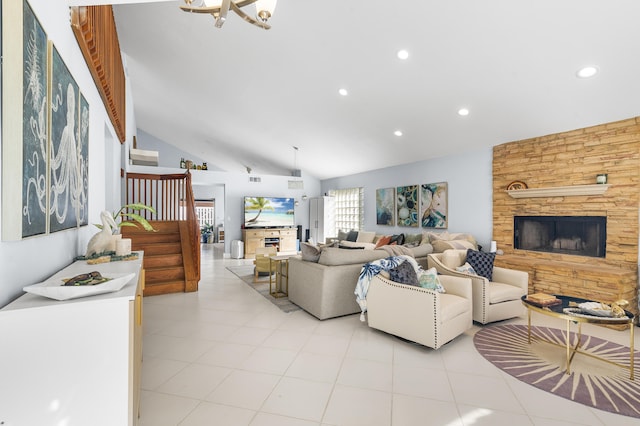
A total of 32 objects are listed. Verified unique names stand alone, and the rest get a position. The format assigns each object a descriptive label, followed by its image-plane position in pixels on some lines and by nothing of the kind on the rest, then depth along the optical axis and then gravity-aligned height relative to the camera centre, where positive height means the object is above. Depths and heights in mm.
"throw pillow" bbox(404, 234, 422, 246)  6922 -595
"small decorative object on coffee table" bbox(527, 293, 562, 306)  3028 -860
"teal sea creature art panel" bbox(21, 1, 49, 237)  1218 +352
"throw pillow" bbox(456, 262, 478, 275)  4109 -756
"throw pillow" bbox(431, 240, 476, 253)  5383 -563
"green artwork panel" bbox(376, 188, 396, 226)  8195 +167
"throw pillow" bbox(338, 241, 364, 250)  5235 -584
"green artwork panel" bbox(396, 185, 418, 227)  7527 +182
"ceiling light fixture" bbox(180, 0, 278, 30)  2332 +1579
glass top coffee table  2625 -893
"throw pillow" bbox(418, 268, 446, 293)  3494 -773
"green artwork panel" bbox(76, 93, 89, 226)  2119 +364
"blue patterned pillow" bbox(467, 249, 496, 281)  4238 -694
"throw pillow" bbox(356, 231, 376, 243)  8211 -653
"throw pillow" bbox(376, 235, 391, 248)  7531 -692
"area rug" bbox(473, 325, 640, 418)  2326 -1366
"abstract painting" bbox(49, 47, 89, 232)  1562 +334
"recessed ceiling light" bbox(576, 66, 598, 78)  3576 +1646
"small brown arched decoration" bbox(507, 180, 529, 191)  5402 +484
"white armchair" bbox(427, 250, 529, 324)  3693 -967
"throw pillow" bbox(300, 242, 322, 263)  4273 -559
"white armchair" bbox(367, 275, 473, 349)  2998 -1004
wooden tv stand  9461 -856
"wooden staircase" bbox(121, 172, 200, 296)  5180 -709
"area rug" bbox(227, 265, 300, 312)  4469 -1347
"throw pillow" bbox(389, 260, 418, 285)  3395 -683
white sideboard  1021 -532
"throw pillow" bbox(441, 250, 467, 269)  4430 -659
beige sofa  3883 -878
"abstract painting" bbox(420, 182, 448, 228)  6812 +172
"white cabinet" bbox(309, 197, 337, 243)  10273 -236
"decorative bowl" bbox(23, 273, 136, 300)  1156 -305
